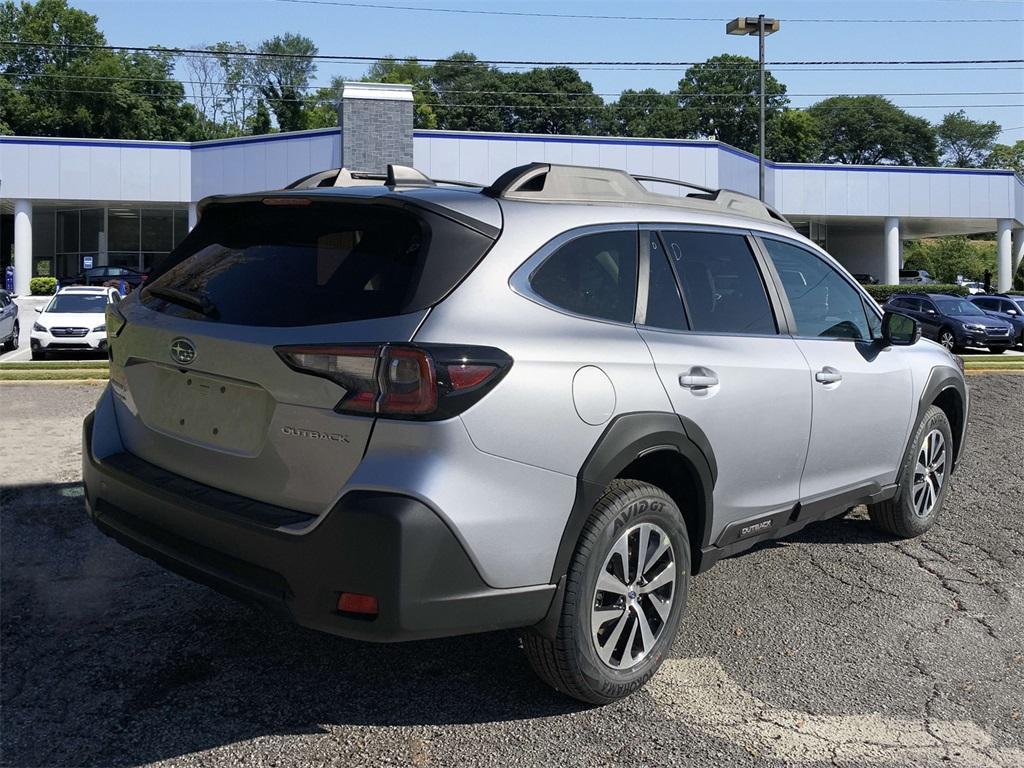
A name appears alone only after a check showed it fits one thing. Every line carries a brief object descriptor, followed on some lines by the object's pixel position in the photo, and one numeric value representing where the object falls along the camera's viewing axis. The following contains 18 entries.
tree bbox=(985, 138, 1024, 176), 120.38
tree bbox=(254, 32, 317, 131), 94.19
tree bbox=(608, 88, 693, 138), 95.81
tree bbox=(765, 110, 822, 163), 97.50
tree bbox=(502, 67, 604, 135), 95.25
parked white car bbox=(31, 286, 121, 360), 18.91
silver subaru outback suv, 2.83
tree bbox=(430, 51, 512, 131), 94.88
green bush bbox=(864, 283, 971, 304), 41.89
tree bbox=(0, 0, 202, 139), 69.69
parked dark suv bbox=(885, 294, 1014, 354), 24.02
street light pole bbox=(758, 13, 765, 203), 28.44
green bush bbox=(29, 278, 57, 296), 39.56
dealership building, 34.56
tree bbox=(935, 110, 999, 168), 120.88
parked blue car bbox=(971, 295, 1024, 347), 24.85
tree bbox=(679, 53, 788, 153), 93.81
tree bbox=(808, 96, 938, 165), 105.00
